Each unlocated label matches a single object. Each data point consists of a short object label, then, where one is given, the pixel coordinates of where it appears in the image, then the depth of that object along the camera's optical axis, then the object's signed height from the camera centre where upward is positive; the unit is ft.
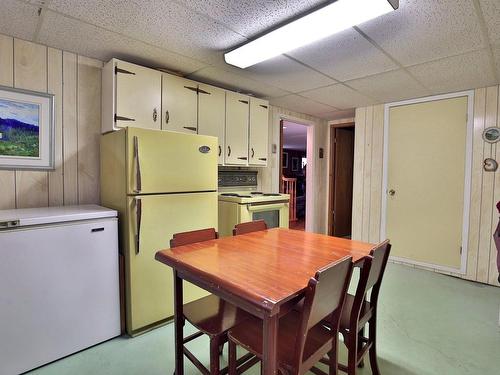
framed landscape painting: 6.81 +1.07
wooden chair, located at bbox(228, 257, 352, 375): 3.42 -2.40
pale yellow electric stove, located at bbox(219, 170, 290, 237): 9.26 -1.05
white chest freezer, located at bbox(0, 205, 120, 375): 5.49 -2.36
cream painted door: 11.09 -0.10
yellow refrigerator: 6.82 -0.69
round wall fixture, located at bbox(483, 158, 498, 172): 10.19 +0.51
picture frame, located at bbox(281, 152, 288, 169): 34.09 +1.82
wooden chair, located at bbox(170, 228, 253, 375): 4.41 -2.47
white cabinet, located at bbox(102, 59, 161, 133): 7.46 +2.13
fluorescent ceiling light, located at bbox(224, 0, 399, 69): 5.06 +3.08
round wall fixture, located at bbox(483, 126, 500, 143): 10.12 +1.63
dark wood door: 16.62 -0.26
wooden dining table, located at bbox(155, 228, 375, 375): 3.38 -1.39
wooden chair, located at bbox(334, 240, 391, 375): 4.47 -2.45
